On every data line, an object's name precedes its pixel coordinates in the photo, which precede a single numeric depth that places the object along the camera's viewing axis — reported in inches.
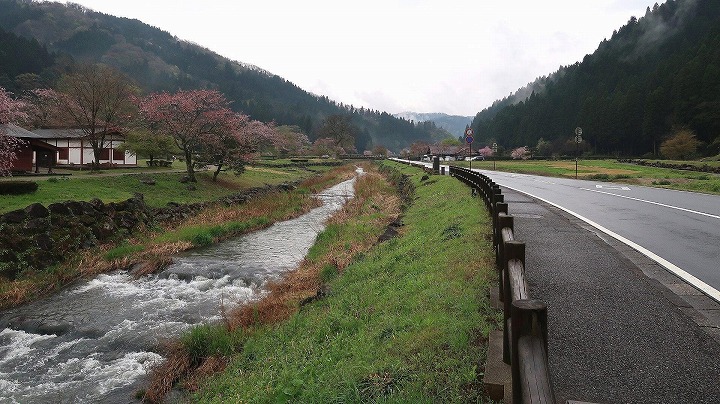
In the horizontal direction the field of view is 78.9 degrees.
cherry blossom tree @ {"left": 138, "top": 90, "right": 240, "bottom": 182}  1234.0
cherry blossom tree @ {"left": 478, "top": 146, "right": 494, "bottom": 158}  4517.7
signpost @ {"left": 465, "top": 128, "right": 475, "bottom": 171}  1123.3
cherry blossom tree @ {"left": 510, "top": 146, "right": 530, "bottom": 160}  3484.3
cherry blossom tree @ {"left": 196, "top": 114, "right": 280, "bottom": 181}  1278.3
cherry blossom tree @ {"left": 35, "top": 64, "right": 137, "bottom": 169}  1382.9
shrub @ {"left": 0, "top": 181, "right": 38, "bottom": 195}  683.4
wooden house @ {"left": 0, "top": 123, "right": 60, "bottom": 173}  1189.1
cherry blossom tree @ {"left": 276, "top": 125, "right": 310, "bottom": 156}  3745.1
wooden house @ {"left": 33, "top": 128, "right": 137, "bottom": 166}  1562.5
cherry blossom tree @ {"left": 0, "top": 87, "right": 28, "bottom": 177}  844.2
